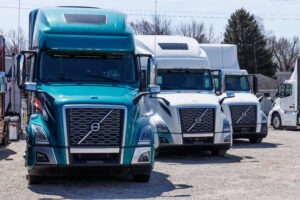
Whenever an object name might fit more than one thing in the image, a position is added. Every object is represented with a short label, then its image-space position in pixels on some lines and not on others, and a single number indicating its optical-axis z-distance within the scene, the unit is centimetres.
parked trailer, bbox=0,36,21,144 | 2084
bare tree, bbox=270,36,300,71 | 11044
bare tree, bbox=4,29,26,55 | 4084
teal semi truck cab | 1185
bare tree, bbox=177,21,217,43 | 8062
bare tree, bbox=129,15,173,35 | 6258
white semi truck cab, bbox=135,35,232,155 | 1744
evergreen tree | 8125
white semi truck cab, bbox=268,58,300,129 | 3197
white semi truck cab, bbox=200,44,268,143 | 2316
